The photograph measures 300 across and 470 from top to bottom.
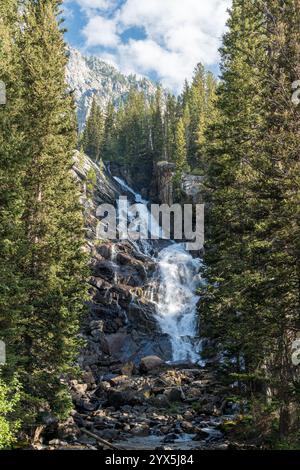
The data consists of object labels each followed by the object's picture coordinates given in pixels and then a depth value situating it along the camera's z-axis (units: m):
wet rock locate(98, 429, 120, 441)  21.56
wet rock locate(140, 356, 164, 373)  36.59
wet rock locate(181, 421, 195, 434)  22.31
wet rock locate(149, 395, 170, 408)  28.30
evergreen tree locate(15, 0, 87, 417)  19.53
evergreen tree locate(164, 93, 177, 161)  81.69
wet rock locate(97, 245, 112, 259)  51.54
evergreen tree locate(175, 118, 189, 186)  72.70
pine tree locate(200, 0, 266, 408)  17.09
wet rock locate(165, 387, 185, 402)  29.03
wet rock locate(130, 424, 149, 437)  22.55
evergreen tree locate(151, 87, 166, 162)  85.31
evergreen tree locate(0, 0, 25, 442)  16.17
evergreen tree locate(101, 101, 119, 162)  94.88
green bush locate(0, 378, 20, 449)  13.03
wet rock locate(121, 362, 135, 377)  35.97
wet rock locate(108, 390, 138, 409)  28.67
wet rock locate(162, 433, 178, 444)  20.84
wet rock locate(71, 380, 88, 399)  30.44
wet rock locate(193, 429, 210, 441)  20.61
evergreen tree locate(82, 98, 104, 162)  92.31
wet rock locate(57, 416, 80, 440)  20.52
